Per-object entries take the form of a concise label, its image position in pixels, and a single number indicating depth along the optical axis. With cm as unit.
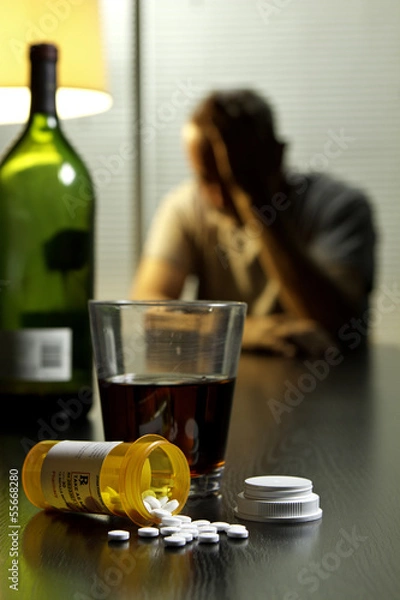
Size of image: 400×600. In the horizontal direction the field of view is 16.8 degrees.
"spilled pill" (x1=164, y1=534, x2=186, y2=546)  63
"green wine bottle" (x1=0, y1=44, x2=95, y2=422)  104
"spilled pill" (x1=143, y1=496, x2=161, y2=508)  67
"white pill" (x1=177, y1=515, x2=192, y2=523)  66
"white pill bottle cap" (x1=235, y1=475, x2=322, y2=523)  68
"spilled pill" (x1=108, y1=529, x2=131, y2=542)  64
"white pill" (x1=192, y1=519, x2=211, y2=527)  66
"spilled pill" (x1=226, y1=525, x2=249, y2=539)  65
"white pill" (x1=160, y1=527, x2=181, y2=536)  65
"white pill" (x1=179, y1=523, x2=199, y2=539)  64
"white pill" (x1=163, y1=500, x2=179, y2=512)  67
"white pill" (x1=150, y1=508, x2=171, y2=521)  66
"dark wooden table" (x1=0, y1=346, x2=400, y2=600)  58
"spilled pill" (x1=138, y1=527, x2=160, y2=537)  65
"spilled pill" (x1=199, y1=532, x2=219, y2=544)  64
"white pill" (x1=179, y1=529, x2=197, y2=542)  64
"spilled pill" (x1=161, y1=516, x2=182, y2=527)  66
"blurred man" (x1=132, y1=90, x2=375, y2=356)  274
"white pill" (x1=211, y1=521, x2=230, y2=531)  66
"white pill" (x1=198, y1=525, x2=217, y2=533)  65
